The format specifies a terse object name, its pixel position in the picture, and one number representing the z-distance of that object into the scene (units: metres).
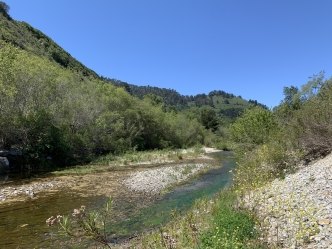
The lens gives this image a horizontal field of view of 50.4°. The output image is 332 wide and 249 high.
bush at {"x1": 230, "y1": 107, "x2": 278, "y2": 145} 30.71
